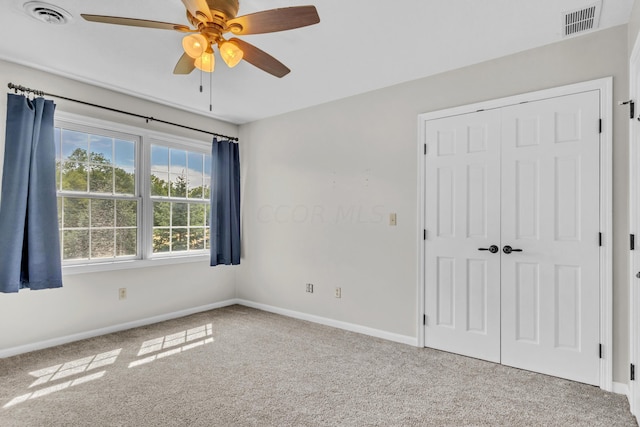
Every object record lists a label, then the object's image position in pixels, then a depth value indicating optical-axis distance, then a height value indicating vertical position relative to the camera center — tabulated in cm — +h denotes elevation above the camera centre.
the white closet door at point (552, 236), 256 -17
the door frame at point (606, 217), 246 -2
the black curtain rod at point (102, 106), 305 +109
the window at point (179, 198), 422 +19
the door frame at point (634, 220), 216 -4
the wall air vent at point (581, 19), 229 +134
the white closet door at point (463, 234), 298 -18
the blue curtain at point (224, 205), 459 +11
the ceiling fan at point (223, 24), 183 +105
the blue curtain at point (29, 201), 292 +11
